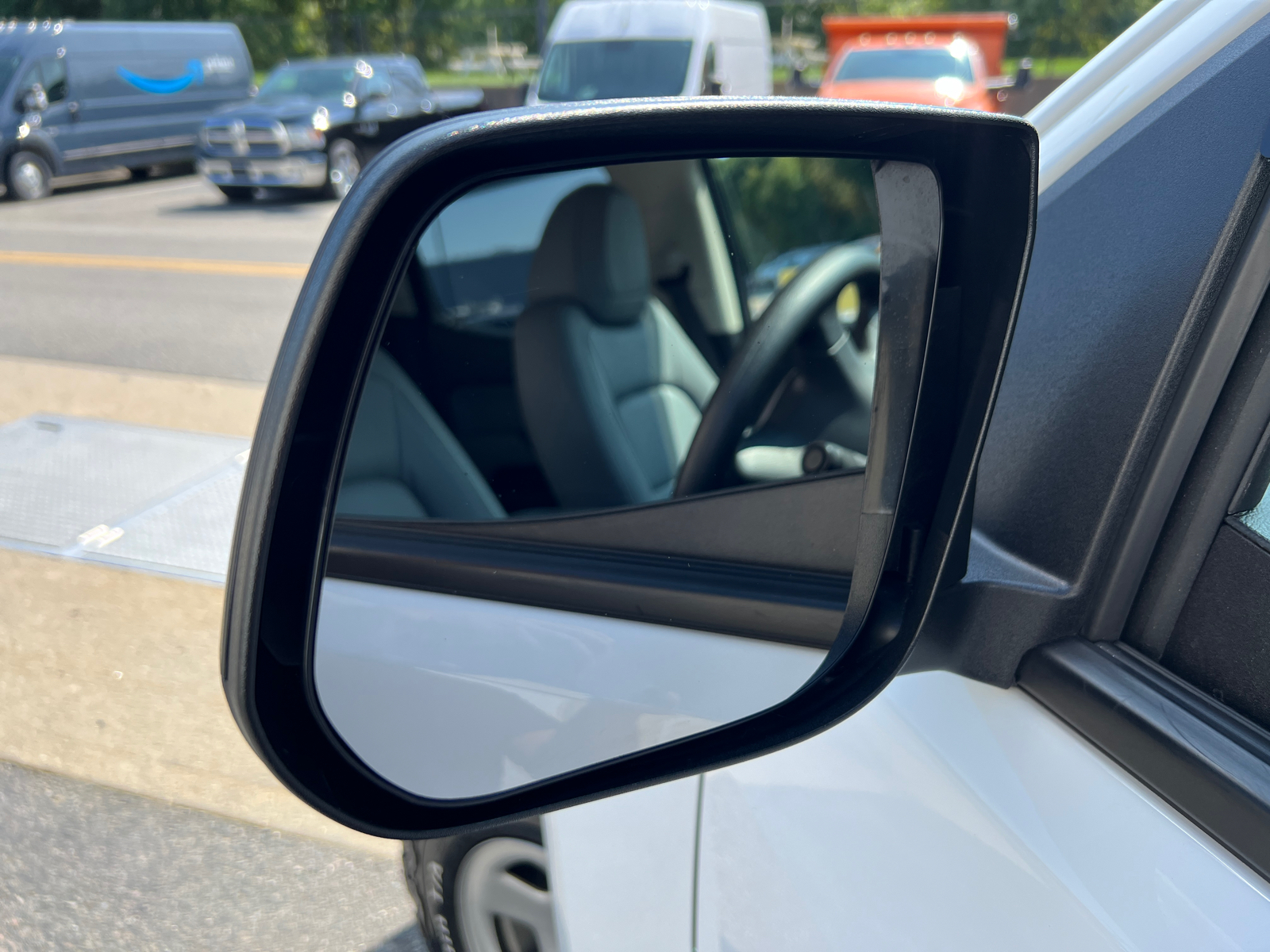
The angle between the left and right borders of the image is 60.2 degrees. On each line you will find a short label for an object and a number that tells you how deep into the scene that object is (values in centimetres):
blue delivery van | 1628
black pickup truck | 1498
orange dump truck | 1459
